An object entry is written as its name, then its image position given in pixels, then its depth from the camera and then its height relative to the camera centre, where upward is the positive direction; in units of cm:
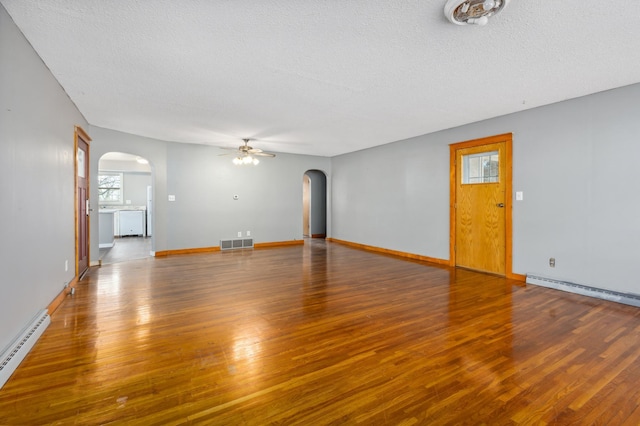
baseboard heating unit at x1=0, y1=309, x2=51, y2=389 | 190 -94
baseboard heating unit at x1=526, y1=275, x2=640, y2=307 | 338 -96
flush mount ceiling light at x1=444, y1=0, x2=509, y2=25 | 196 +134
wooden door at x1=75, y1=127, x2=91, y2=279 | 413 +17
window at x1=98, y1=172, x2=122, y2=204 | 986 +78
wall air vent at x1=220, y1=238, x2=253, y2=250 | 715 -75
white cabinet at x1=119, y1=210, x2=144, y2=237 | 936 -30
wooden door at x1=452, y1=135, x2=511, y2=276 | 460 +11
